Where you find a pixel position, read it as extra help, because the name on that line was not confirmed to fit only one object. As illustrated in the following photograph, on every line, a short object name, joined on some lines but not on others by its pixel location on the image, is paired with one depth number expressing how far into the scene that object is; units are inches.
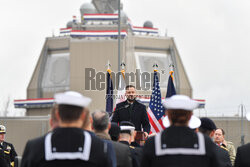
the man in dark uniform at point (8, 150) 926.4
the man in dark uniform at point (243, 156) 440.8
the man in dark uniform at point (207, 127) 493.0
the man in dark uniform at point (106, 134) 455.2
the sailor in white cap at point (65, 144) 362.6
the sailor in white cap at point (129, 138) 550.3
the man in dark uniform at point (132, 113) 870.4
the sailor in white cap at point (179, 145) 375.9
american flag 1013.2
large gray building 3489.2
